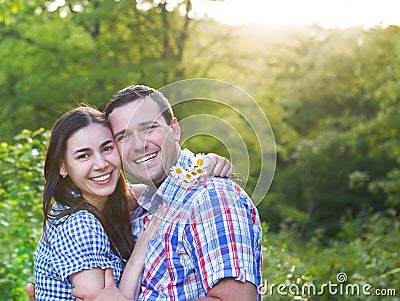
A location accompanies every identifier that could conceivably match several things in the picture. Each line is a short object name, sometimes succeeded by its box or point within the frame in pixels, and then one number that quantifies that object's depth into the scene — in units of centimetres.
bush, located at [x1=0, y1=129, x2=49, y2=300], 474
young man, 238
